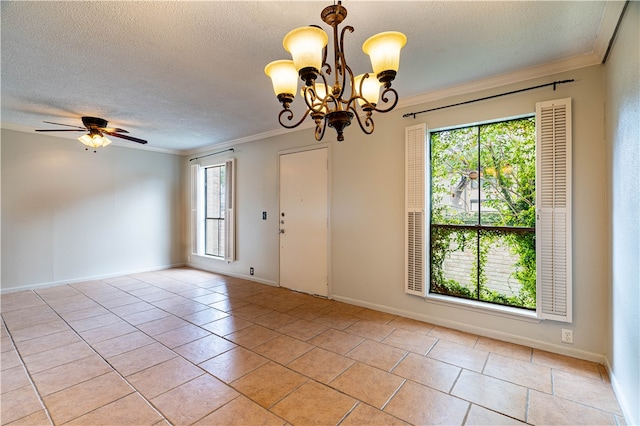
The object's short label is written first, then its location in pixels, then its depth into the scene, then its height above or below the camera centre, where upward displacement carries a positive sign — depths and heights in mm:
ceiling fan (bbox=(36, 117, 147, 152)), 3816 +1058
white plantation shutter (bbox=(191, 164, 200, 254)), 6004 +332
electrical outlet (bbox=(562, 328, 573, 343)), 2462 -1053
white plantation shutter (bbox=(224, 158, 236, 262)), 5297 +19
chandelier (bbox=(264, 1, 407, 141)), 1449 +780
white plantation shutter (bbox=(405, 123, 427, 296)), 3162 +43
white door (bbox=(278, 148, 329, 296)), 4117 -133
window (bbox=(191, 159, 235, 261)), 5996 +43
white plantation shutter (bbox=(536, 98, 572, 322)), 2434 +15
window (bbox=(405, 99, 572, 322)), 2477 -2
